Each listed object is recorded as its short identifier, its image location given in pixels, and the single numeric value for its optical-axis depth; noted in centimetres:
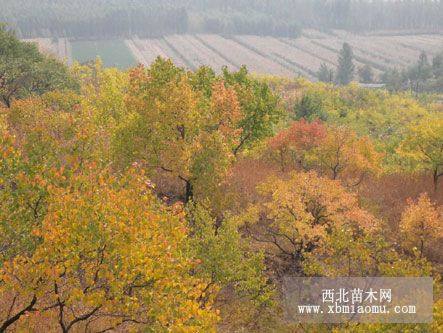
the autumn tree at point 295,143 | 4509
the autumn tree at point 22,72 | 5516
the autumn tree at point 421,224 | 2970
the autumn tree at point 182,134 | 3058
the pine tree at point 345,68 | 15338
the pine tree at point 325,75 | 15300
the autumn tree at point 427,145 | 4182
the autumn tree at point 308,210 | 2795
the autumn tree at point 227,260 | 2430
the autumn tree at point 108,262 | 1552
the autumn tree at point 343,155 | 4203
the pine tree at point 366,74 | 15500
